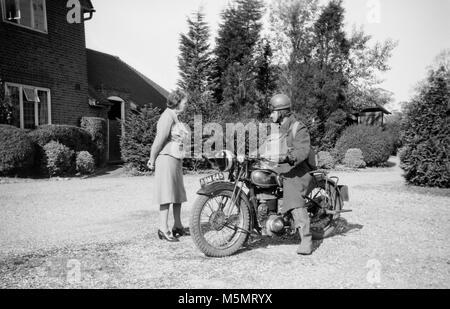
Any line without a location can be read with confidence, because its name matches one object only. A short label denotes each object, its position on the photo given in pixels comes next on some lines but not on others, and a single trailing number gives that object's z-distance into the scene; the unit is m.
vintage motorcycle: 4.20
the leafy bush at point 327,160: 16.91
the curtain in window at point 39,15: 14.02
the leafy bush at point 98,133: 14.47
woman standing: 4.96
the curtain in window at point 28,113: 13.46
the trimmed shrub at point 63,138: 11.52
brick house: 12.91
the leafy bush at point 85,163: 12.34
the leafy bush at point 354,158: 17.62
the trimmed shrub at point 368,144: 19.05
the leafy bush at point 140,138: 12.80
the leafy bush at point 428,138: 10.30
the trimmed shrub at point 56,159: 11.41
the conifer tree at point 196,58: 23.41
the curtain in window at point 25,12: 13.53
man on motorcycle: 4.41
